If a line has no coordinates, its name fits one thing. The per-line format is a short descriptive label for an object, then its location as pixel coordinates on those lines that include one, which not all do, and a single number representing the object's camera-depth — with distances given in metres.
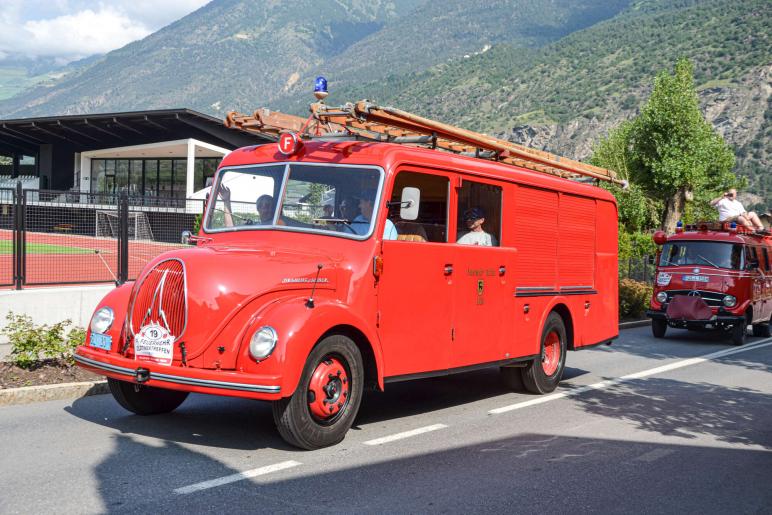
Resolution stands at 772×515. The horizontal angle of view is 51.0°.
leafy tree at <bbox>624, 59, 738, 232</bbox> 44.44
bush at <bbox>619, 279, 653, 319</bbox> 21.31
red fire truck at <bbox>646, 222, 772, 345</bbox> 17.00
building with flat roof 44.28
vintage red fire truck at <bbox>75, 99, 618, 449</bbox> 6.10
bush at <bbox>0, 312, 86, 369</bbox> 8.94
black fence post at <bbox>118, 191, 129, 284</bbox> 12.99
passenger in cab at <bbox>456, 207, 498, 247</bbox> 8.06
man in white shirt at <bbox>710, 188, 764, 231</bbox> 18.88
